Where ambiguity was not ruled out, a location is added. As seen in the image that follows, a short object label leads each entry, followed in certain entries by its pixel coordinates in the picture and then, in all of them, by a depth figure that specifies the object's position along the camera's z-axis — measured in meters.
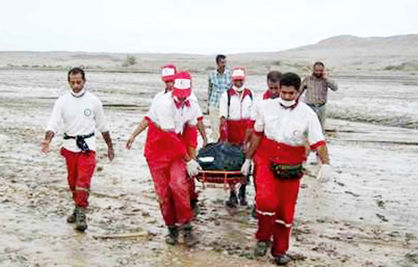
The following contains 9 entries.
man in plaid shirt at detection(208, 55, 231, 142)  11.12
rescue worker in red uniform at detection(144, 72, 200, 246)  7.52
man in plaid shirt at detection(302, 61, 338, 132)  12.54
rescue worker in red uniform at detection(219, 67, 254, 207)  9.60
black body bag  8.08
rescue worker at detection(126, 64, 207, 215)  7.95
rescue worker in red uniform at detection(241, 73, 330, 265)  6.82
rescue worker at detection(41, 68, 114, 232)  8.00
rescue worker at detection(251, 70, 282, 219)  8.58
